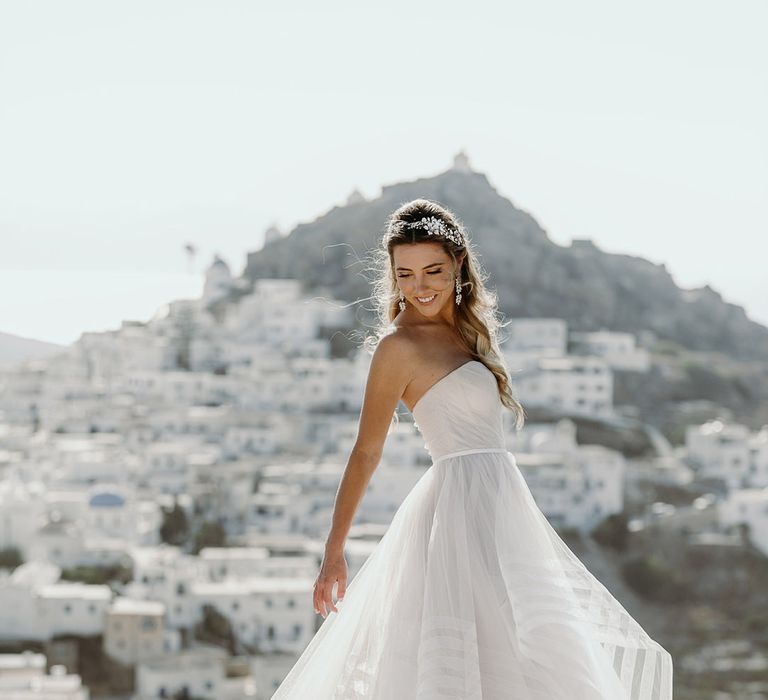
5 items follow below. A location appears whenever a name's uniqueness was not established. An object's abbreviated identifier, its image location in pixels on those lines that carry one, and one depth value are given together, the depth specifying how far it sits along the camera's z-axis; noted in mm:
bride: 2779
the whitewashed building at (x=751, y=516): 33031
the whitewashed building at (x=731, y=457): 37250
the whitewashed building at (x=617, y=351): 45906
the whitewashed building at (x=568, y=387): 40250
